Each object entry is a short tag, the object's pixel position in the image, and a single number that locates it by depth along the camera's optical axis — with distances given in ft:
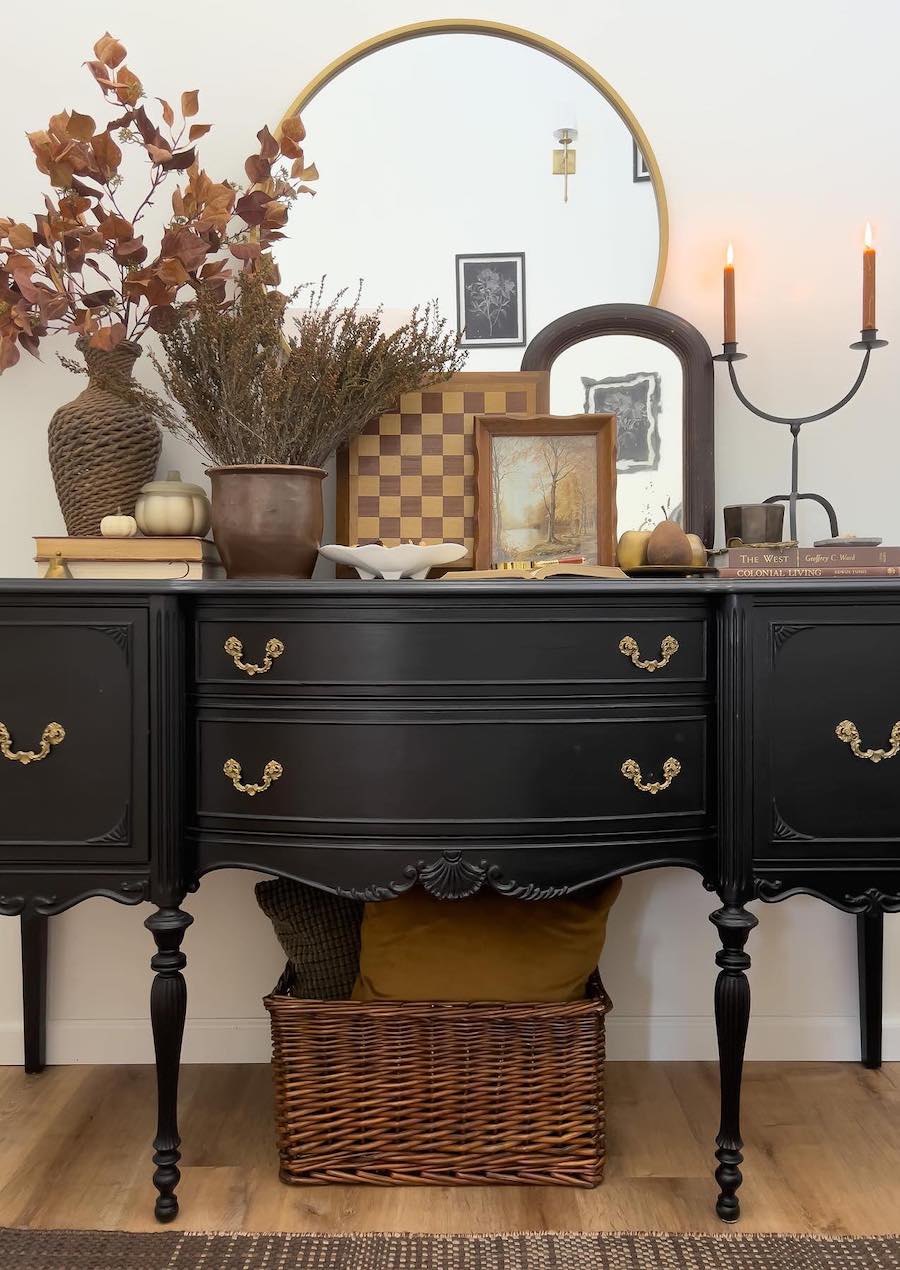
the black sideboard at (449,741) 4.41
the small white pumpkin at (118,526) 5.25
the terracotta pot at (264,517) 4.99
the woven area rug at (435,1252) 4.41
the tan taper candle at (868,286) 5.55
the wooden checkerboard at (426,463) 5.80
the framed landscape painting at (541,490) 5.70
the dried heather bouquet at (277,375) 5.20
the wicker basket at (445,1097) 5.05
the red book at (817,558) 4.79
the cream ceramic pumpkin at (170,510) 5.34
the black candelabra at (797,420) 5.60
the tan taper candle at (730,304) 5.68
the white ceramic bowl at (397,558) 4.99
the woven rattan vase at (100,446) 5.44
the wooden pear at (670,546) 5.21
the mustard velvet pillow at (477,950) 5.07
